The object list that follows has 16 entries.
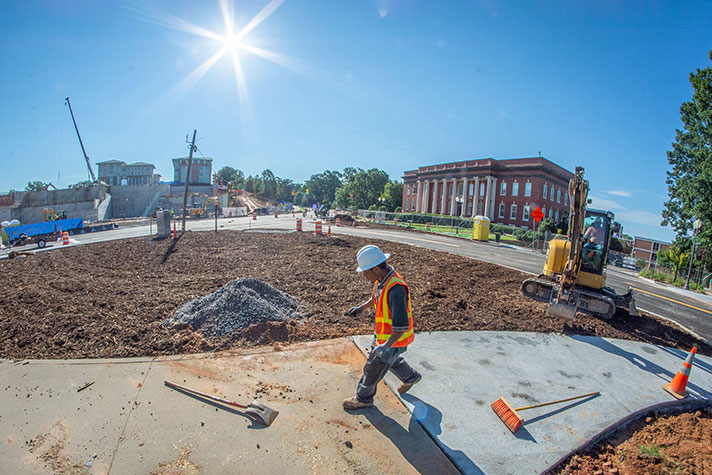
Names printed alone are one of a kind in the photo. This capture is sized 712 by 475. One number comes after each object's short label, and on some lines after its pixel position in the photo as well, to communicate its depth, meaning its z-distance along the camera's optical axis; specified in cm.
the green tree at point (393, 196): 7675
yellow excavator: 741
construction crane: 6023
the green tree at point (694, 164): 2302
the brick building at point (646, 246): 2903
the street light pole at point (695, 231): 1605
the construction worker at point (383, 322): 339
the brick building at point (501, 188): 4753
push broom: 370
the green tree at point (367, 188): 8600
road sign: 2517
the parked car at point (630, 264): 2183
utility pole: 2095
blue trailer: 1980
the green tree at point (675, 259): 1906
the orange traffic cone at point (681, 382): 474
